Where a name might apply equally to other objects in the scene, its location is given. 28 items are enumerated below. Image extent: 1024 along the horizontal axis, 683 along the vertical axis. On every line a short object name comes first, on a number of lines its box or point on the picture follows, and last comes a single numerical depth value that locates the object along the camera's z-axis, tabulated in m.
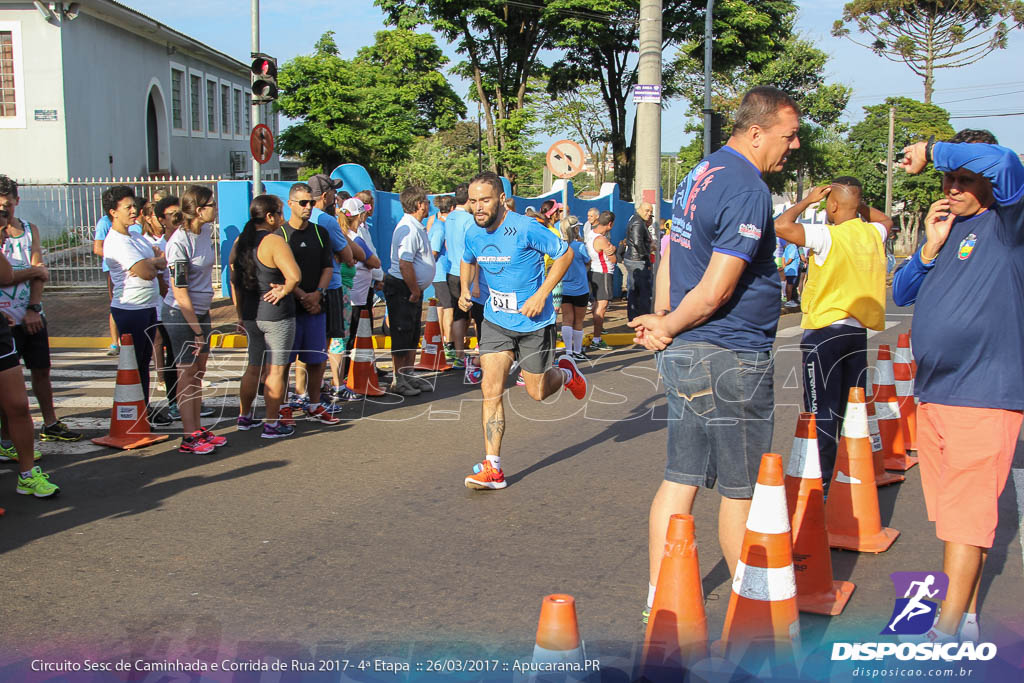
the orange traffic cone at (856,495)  4.84
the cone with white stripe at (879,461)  6.08
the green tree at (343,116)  38.41
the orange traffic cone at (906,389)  7.14
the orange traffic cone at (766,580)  3.29
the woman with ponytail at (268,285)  6.98
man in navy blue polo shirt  3.46
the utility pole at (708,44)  24.85
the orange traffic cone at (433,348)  10.66
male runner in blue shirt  5.96
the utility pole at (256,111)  13.89
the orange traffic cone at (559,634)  2.64
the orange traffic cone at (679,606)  3.09
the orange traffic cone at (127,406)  7.18
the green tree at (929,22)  47.75
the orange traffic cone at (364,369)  9.10
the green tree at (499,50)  32.41
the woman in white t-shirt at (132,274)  7.12
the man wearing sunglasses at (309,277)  7.49
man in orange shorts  3.53
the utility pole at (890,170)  45.09
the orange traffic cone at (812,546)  4.05
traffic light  13.34
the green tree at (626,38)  32.53
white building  23.45
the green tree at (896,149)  45.66
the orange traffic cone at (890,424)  6.52
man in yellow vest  5.26
